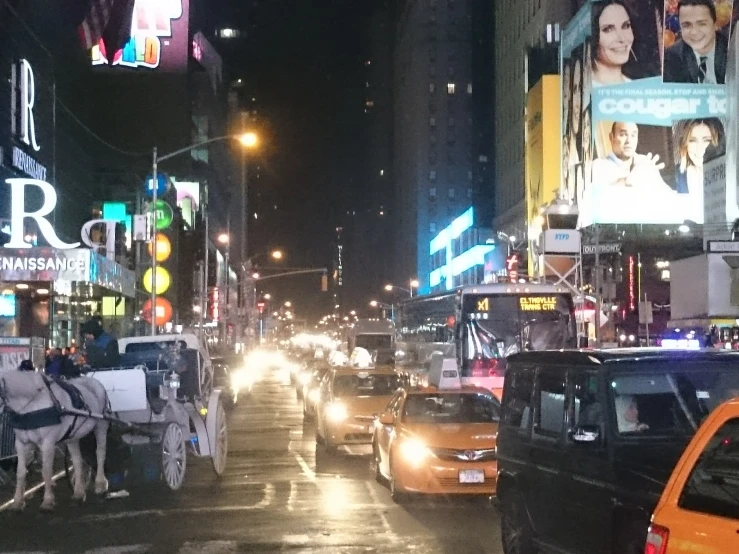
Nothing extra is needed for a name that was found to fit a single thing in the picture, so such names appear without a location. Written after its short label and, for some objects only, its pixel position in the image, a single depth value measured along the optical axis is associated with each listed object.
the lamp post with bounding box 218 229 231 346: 88.90
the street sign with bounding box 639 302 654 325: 41.64
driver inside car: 8.53
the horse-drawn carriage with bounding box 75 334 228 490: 16.00
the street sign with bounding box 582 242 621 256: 41.42
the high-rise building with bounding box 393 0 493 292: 152.25
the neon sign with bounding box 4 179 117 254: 28.23
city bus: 29.95
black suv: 8.08
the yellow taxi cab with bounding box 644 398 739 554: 5.51
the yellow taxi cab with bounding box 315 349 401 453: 21.62
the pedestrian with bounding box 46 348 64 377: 15.98
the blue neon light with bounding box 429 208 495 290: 111.19
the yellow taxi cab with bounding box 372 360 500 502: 14.66
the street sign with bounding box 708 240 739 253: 27.59
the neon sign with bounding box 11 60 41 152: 30.92
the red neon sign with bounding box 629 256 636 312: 72.06
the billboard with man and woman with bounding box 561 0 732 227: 72.56
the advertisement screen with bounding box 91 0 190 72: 81.19
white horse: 13.55
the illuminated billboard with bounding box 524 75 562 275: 82.25
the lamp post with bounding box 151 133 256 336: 33.31
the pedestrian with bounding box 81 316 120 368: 16.70
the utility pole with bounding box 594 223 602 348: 38.94
